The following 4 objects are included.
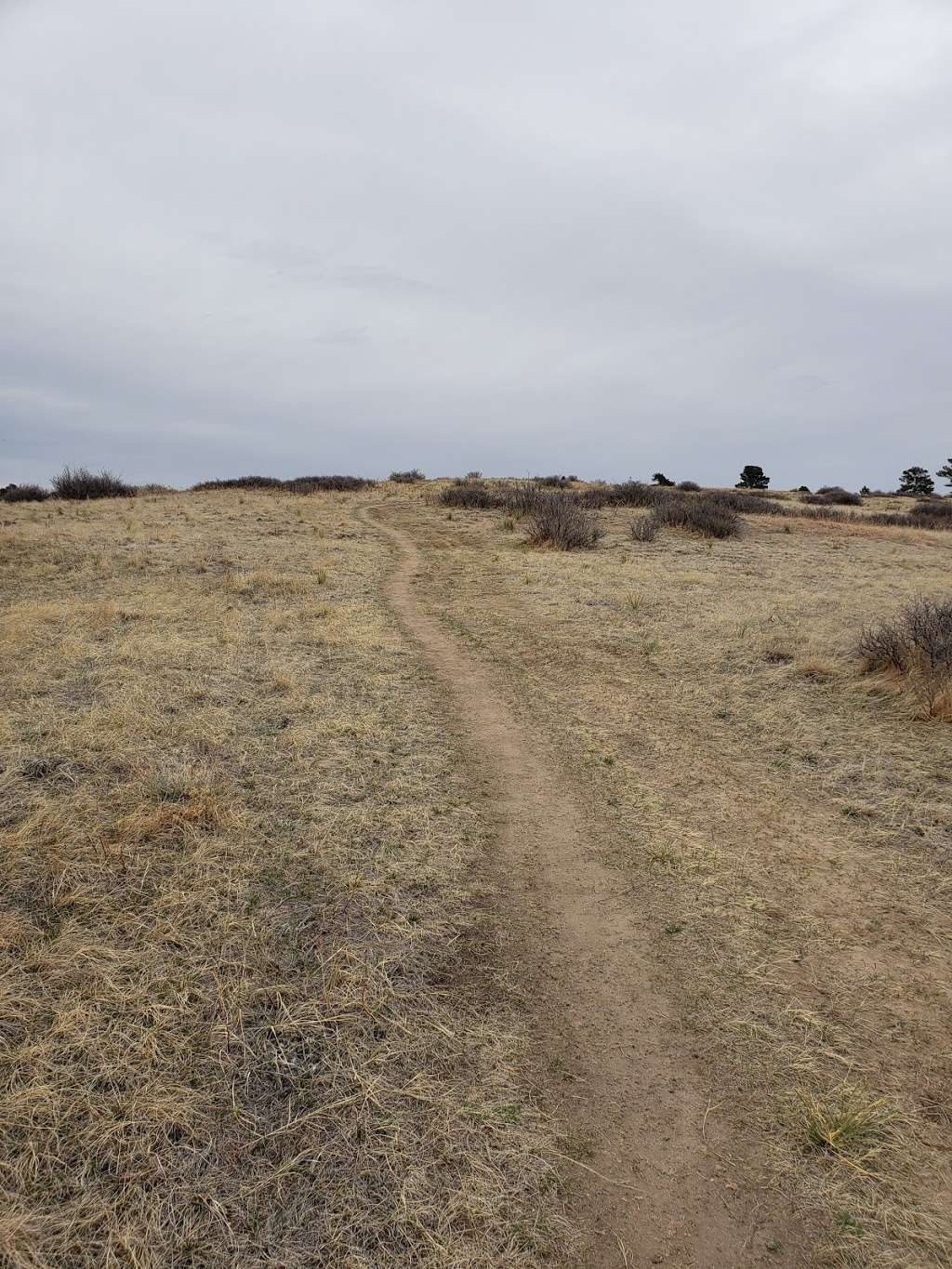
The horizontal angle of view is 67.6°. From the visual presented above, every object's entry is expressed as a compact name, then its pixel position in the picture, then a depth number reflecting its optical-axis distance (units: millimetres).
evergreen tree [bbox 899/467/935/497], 48781
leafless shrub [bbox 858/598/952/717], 6957
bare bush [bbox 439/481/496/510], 26656
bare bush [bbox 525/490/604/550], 17936
